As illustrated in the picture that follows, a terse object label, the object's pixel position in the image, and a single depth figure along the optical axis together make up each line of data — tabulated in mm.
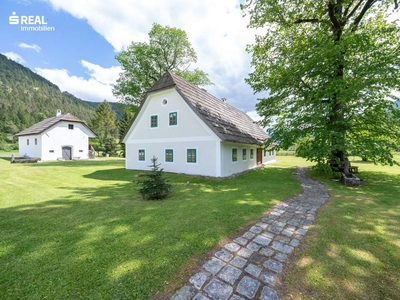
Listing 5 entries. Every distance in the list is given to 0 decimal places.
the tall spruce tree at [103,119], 46438
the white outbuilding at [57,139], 23297
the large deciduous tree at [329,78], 8727
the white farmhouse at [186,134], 11266
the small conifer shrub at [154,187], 6609
